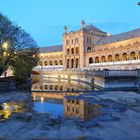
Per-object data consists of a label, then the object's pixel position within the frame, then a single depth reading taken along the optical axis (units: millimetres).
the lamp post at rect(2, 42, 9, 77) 21602
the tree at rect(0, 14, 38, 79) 21706
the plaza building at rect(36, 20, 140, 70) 45328
